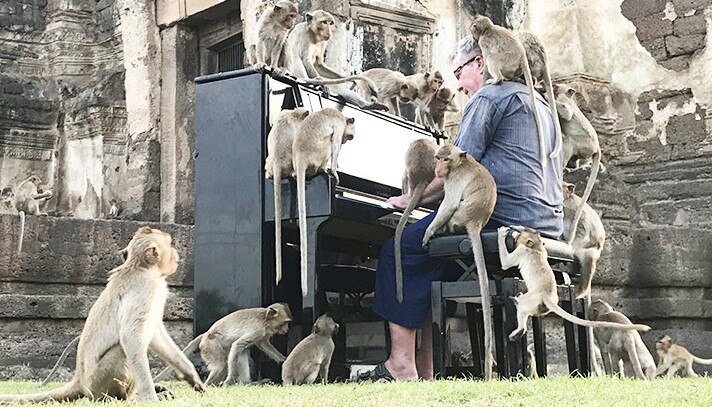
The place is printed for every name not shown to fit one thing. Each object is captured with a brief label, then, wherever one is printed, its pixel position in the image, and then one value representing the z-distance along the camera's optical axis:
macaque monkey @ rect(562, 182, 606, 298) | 7.13
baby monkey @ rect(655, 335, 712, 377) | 7.84
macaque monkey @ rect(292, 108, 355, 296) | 5.93
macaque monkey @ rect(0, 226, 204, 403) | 4.42
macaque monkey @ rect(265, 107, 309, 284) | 6.07
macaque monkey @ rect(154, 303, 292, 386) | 5.95
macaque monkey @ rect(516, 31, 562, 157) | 6.59
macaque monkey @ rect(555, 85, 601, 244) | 6.80
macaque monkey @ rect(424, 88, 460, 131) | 8.18
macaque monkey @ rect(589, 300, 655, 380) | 7.23
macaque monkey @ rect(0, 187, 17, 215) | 14.99
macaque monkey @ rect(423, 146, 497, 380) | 5.70
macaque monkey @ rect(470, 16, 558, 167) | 6.20
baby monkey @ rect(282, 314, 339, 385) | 5.93
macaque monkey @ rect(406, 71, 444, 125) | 8.20
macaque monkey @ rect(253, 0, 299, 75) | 7.78
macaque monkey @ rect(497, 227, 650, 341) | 5.50
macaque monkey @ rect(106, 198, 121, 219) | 13.80
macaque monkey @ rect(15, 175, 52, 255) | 9.36
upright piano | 6.14
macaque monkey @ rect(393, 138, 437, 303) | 6.30
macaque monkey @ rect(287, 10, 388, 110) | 7.91
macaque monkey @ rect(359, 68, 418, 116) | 8.28
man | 6.00
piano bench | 5.65
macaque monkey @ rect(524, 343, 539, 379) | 5.77
